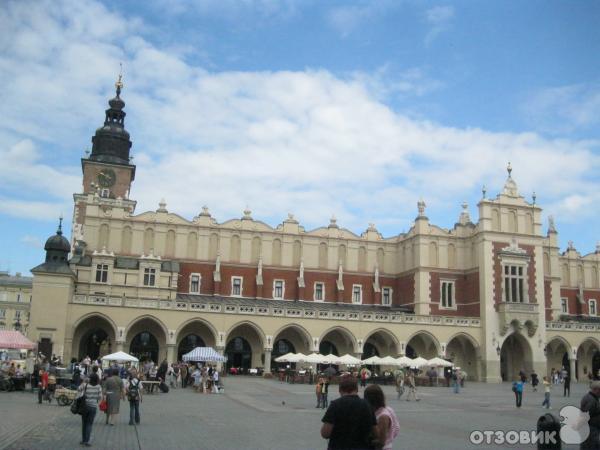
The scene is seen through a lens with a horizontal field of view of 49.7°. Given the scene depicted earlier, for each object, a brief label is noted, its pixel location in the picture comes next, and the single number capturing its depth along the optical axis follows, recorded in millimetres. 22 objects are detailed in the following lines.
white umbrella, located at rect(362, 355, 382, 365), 43669
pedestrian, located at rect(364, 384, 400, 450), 7906
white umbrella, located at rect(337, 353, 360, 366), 42750
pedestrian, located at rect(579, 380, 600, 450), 10422
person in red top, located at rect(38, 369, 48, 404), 23222
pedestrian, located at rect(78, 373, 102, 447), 13688
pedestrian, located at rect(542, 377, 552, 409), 25947
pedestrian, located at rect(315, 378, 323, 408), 24656
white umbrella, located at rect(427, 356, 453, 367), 44000
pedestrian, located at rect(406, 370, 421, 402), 30219
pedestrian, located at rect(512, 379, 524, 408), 25938
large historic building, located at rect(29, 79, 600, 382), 46531
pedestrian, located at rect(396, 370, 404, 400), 31067
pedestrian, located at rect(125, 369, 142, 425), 17547
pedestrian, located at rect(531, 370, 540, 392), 38681
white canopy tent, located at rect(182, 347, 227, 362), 37375
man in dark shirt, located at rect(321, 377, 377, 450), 7145
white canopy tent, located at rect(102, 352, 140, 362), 32938
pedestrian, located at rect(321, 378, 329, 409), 24625
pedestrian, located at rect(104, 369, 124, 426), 17500
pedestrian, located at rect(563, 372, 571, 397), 33781
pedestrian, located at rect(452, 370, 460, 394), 35469
